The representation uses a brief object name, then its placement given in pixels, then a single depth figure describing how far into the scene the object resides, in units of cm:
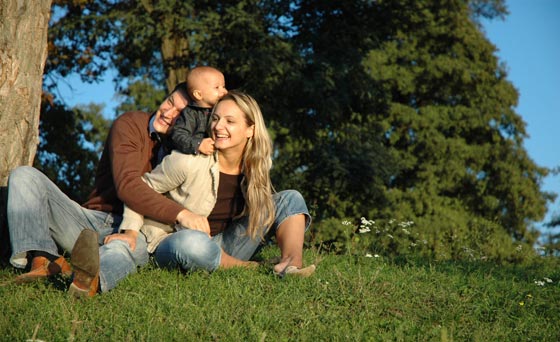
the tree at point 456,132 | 2181
